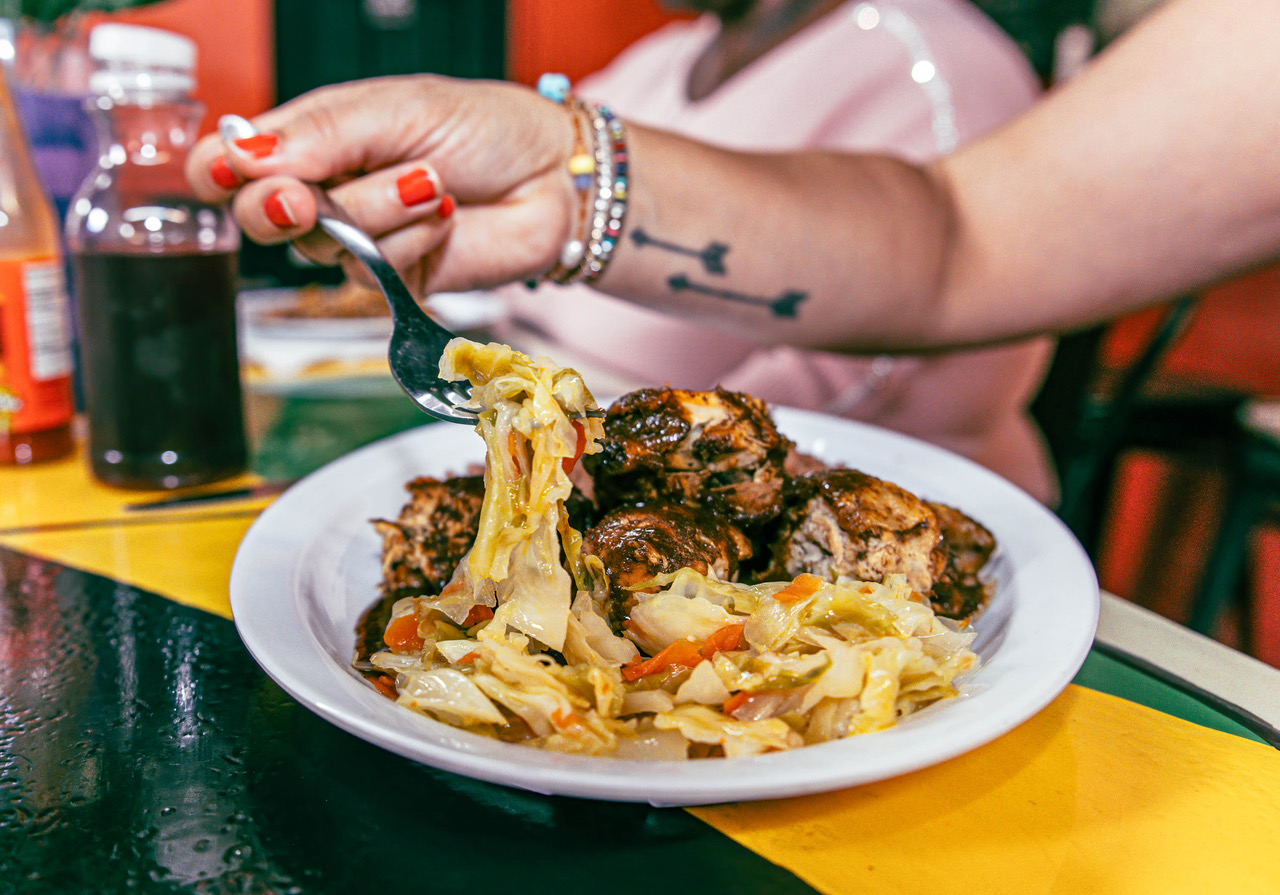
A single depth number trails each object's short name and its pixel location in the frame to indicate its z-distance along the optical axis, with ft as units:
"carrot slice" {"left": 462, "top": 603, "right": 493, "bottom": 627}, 1.05
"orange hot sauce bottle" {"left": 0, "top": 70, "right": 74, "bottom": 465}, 1.51
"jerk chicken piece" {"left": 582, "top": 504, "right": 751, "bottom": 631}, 1.04
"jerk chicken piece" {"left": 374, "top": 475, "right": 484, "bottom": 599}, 1.17
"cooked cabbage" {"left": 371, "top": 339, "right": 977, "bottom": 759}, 0.91
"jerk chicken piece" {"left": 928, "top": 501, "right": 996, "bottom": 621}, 1.14
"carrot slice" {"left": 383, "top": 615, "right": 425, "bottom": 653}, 1.04
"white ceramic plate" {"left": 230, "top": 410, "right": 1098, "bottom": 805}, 0.76
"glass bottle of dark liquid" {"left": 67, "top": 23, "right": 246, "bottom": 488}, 1.48
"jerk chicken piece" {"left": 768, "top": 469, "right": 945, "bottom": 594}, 1.08
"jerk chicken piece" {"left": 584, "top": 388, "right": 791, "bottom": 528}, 1.13
